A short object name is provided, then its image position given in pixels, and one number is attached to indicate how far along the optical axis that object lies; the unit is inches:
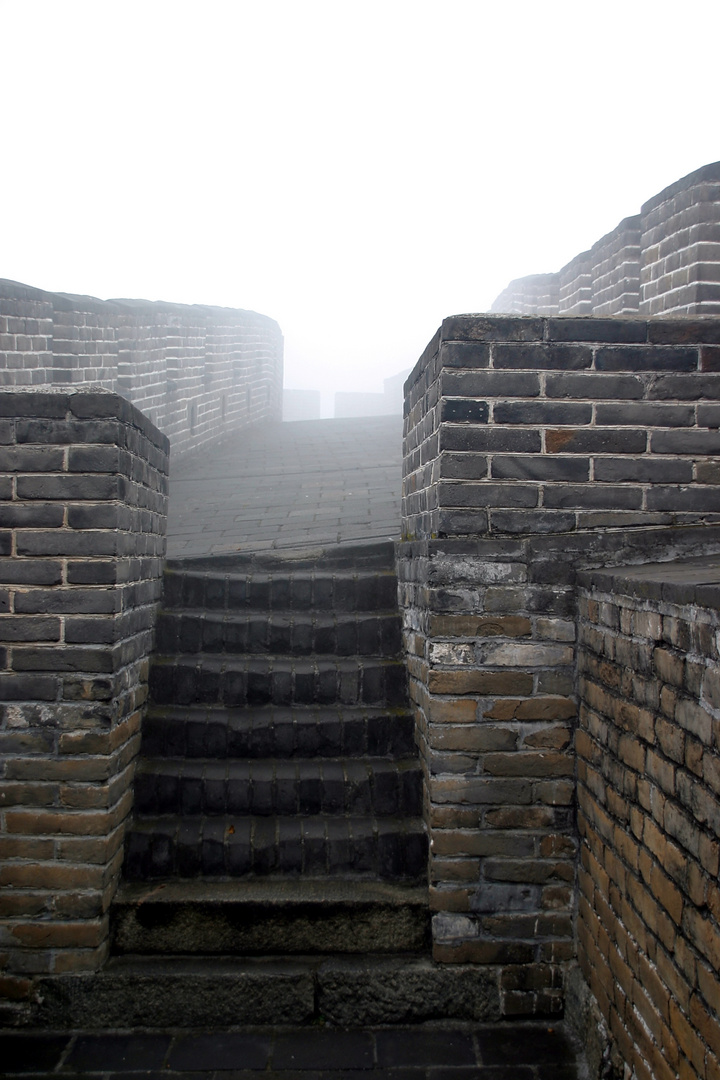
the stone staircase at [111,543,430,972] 112.3
